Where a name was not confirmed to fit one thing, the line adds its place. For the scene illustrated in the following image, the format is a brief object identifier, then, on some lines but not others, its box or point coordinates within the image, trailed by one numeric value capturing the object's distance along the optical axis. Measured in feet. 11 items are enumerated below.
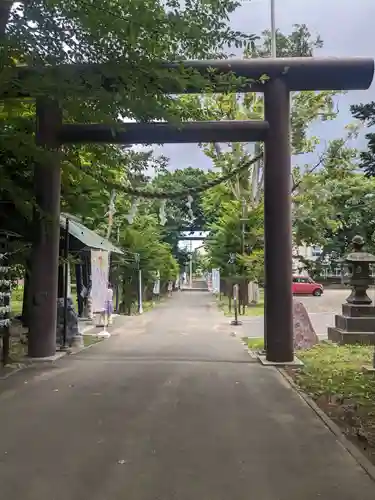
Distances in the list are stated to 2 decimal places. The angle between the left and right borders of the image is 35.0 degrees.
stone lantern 50.98
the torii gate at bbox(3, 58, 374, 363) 37.86
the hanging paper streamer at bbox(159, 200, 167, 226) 60.23
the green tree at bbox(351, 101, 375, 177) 26.61
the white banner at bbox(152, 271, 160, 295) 125.14
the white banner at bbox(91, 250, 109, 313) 60.59
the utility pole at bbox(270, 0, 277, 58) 60.70
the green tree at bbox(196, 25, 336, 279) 91.50
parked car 149.48
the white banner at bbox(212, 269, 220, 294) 142.57
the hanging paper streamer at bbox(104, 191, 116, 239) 81.07
